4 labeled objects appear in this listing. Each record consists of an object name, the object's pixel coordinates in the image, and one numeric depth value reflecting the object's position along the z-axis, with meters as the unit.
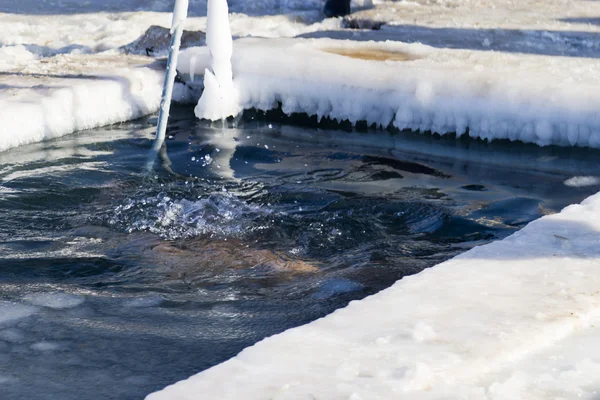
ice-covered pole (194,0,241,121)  13.76
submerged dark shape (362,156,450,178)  11.92
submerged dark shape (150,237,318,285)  8.62
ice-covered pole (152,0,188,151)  12.77
